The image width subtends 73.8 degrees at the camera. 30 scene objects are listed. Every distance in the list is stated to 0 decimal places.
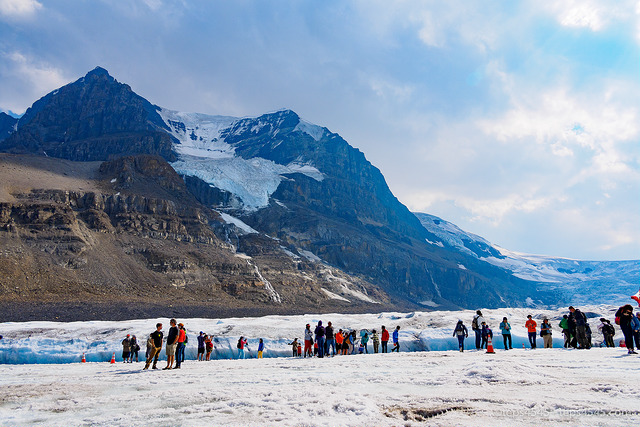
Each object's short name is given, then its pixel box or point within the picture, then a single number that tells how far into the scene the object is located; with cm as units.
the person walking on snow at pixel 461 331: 1996
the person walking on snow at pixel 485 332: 1909
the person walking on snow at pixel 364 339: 2534
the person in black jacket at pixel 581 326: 1762
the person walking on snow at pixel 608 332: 2050
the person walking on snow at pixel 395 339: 2461
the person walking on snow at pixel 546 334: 2069
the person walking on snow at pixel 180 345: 1495
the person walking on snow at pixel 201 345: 2279
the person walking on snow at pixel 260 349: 2609
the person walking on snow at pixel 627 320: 1467
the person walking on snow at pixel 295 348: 2684
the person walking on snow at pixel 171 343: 1483
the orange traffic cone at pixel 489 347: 1714
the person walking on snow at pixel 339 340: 2366
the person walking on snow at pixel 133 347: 2362
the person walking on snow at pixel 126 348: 2344
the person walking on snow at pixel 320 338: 1861
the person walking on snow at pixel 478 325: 1988
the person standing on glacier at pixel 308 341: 2179
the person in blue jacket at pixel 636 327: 1549
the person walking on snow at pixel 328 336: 1973
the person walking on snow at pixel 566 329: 2044
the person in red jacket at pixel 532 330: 2054
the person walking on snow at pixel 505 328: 1946
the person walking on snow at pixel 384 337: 2411
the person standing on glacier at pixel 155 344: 1488
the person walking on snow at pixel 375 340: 2497
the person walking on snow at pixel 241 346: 2645
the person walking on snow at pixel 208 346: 2360
